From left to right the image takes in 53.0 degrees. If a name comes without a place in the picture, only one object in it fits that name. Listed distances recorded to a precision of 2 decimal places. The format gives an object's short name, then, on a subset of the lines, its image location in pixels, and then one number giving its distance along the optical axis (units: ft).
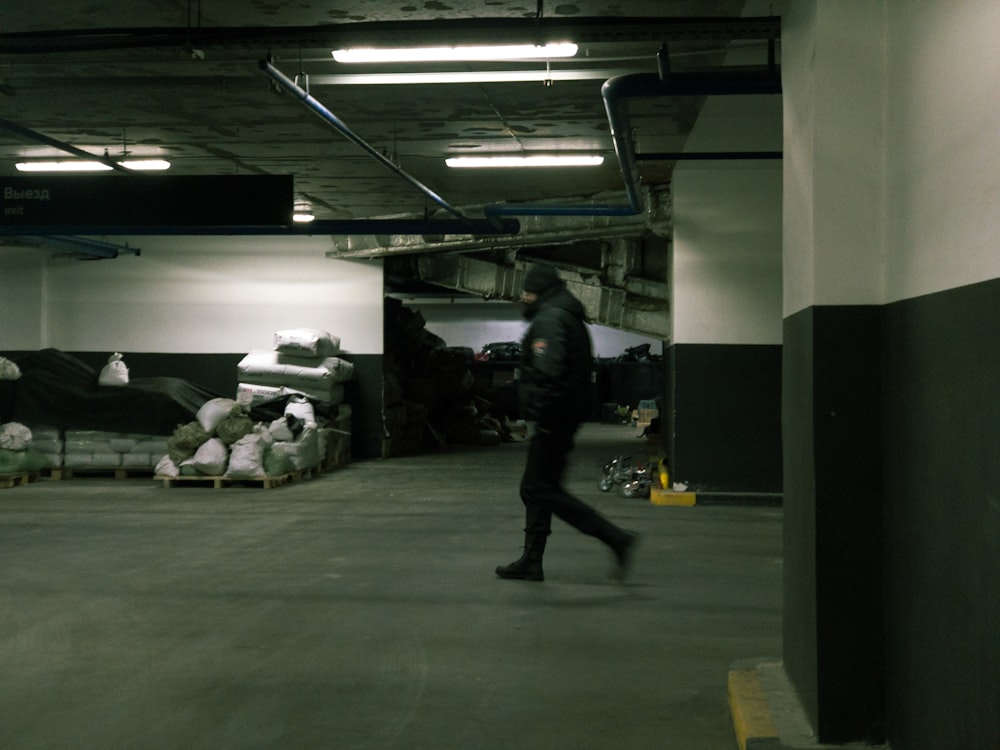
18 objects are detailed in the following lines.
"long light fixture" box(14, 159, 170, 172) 36.11
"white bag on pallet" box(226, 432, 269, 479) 35.24
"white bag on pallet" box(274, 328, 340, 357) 43.04
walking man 17.33
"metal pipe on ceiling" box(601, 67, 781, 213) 16.57
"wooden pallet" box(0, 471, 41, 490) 36.16
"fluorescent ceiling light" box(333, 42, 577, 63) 19.60
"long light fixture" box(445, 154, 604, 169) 33.83
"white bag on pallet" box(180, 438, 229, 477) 35.19
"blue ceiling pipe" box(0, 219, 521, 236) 34.55
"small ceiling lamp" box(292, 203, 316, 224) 46.58
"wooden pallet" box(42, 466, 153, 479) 38.96
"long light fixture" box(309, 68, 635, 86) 24.09
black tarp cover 38.50
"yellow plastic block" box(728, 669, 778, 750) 10.10
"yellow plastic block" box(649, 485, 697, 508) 31.04
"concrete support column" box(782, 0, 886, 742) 9.59
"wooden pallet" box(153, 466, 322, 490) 35.50
